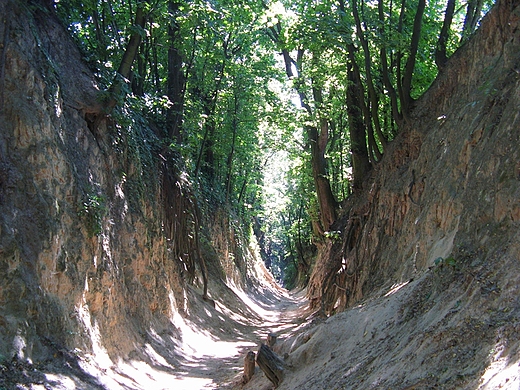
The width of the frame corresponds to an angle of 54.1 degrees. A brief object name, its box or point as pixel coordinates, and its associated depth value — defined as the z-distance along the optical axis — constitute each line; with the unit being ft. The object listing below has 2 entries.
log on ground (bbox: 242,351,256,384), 31.76
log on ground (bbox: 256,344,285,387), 27.48
